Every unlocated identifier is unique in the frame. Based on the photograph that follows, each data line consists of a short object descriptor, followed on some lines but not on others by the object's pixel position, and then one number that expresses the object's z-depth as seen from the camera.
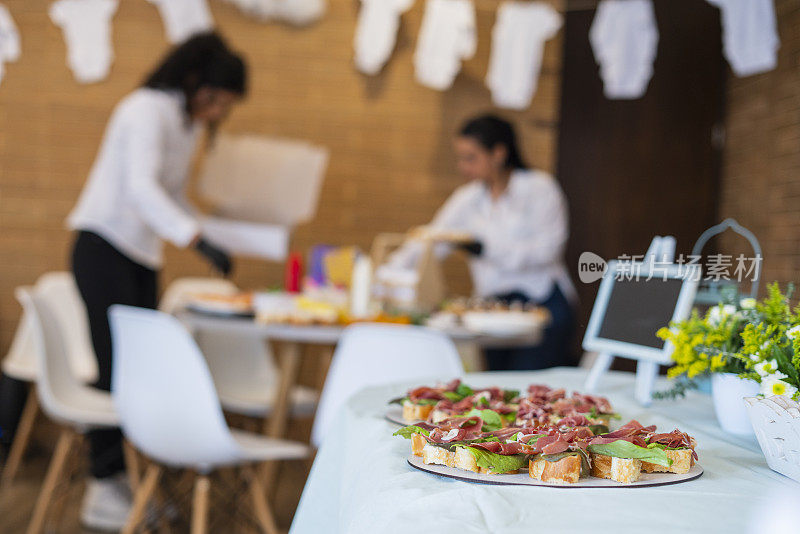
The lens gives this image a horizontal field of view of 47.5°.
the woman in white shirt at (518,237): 3.37
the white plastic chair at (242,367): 3.47
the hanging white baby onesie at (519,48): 4.27
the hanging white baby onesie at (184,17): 4.19
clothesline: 4.46
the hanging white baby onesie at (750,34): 3.34
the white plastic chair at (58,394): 2.76
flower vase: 1.09
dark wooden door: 4.72
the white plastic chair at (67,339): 3.73
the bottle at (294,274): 3.14
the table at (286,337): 2.58
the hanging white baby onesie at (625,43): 3.92
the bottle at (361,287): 2.90
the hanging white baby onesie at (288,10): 4.39
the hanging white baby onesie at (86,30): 4.25
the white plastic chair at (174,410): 2.23
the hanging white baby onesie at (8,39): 4.29
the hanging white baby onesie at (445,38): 4.30
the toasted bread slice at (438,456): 0.84
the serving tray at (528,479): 0.79
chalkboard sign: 1.26
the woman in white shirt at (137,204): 2.98
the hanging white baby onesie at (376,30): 4.29
